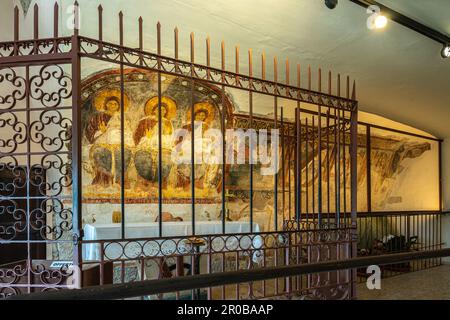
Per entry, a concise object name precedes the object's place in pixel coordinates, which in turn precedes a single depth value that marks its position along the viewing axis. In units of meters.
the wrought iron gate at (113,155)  2.24
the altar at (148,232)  4.24
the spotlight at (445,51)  4.11
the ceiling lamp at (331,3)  3.28
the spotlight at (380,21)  3.60
